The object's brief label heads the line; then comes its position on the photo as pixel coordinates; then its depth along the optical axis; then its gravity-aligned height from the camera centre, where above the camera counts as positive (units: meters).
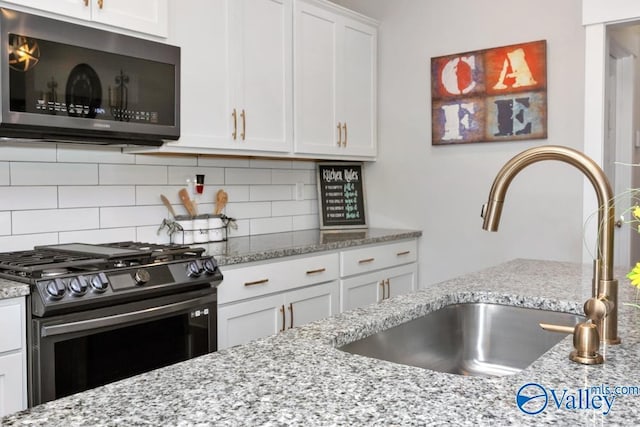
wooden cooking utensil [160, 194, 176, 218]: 2.91 -0.02
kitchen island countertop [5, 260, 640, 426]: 0.75 -0.28
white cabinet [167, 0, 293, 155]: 2.65 +0.61
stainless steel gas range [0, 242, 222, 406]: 1.82 -0.38
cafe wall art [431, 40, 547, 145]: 3.27 +0.61
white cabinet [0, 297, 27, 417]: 1.76 -0.47
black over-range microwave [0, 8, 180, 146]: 1.98 +0.43
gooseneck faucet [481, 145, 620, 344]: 1.03 +0.00
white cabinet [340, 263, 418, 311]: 3.21 -0.51
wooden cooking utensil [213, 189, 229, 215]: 3.15 -0.01
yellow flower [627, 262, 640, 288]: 0.79 -0.11
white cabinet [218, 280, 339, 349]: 2.51 -0.53
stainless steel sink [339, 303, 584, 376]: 1.43 -0.36
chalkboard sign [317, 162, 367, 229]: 3.85 +0.02
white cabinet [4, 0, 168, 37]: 2.11 +0.73
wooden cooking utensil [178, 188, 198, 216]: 2.99 -0.01
